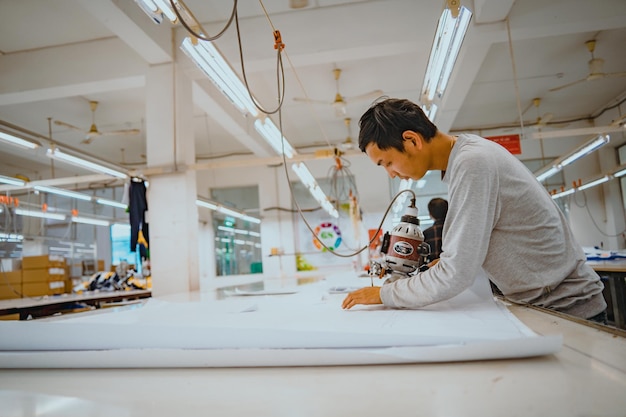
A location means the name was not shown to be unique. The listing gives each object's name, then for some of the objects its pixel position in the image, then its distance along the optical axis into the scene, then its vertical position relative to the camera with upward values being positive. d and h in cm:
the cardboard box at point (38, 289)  588 -36
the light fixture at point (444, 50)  252 +134
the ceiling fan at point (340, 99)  562 +202
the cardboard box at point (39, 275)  587 -16
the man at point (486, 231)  106 +0
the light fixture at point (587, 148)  479 +98
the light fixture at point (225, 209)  665 +80
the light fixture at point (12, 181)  453 +99
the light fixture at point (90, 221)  864 +91
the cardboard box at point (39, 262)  586 +3
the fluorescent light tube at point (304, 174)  519 +98
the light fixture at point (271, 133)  392 +122
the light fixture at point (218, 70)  266 +134
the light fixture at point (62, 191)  530 +104
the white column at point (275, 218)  1002 +74
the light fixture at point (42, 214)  699 +94
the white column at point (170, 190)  432 +70
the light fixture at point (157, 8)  224 +141
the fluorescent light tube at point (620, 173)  621 +81
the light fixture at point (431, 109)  378 +126
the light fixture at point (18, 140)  340 +110
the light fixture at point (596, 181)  664 +76
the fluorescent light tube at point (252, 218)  880 +73
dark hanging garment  433 +55
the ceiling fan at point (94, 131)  626 +205
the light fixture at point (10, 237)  479 +36
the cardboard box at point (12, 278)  588 -17
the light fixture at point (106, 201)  726 +110
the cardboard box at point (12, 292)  588 -39
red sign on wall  493 +109
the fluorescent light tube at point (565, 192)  790 +71
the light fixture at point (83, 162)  394 +101
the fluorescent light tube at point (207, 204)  658 +82
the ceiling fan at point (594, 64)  571 +236
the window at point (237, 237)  1062 +37
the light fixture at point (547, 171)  630 +95
